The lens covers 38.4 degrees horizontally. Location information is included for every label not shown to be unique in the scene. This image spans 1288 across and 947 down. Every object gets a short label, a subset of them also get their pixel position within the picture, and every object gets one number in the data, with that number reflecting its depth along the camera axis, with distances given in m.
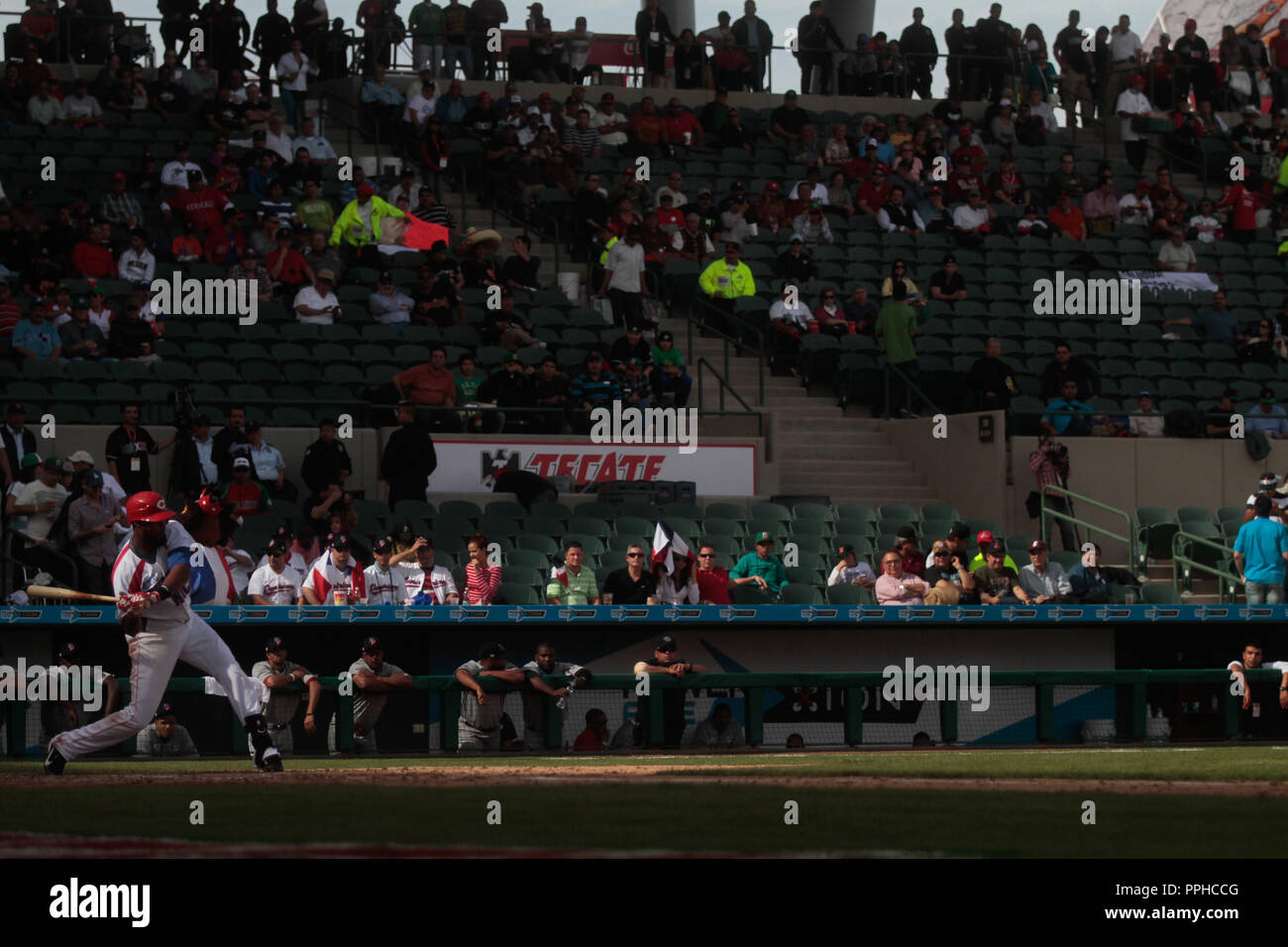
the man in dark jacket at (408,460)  18.62
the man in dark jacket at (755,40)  30.61
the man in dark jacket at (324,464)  18.28
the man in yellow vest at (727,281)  23.91
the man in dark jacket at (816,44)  30.81
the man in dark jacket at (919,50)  31.14
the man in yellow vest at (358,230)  22.39
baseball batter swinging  10.77
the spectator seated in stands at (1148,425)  22.25
